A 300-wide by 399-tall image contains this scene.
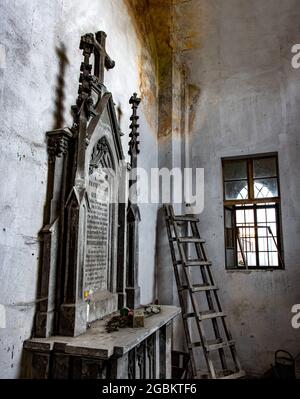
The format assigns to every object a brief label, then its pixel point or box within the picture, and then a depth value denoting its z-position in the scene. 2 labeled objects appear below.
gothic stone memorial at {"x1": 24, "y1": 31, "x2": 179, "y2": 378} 1.63
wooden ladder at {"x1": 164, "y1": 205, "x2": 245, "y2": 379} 3.35
